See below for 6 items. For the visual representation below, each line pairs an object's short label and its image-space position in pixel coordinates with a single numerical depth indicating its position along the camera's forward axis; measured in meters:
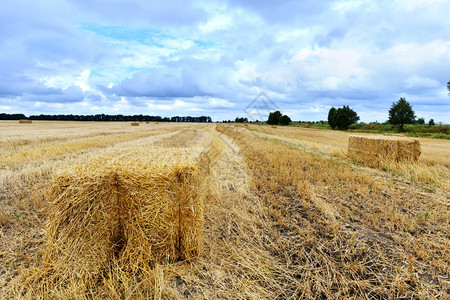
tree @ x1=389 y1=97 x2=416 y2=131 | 55.44
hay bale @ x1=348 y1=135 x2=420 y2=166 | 10.86
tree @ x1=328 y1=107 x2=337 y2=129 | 74.75
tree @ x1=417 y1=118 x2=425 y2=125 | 69.56
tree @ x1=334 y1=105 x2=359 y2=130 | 70.31
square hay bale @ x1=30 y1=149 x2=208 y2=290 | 3.41
